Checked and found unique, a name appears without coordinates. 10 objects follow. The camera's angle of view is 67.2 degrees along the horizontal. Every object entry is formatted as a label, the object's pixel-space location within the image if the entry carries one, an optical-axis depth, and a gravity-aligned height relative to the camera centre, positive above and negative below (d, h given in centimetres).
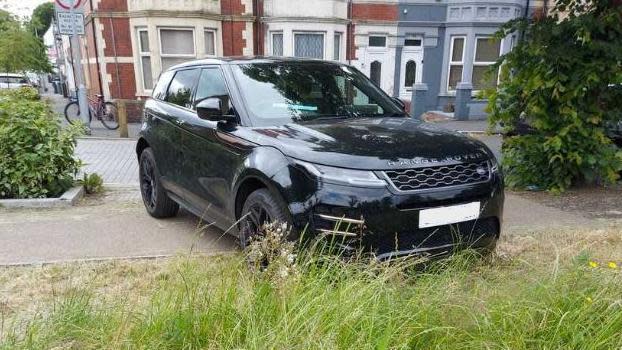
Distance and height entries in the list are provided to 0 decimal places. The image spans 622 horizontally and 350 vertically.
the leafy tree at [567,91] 550 -34
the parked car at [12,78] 2578 -124
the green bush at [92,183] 654 -172
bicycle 1506 -184
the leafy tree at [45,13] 5851 +530
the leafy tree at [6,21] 2145 +166
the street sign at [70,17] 1145 +94
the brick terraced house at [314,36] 1551 +79
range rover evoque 292 -70
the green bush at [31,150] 565 -113
